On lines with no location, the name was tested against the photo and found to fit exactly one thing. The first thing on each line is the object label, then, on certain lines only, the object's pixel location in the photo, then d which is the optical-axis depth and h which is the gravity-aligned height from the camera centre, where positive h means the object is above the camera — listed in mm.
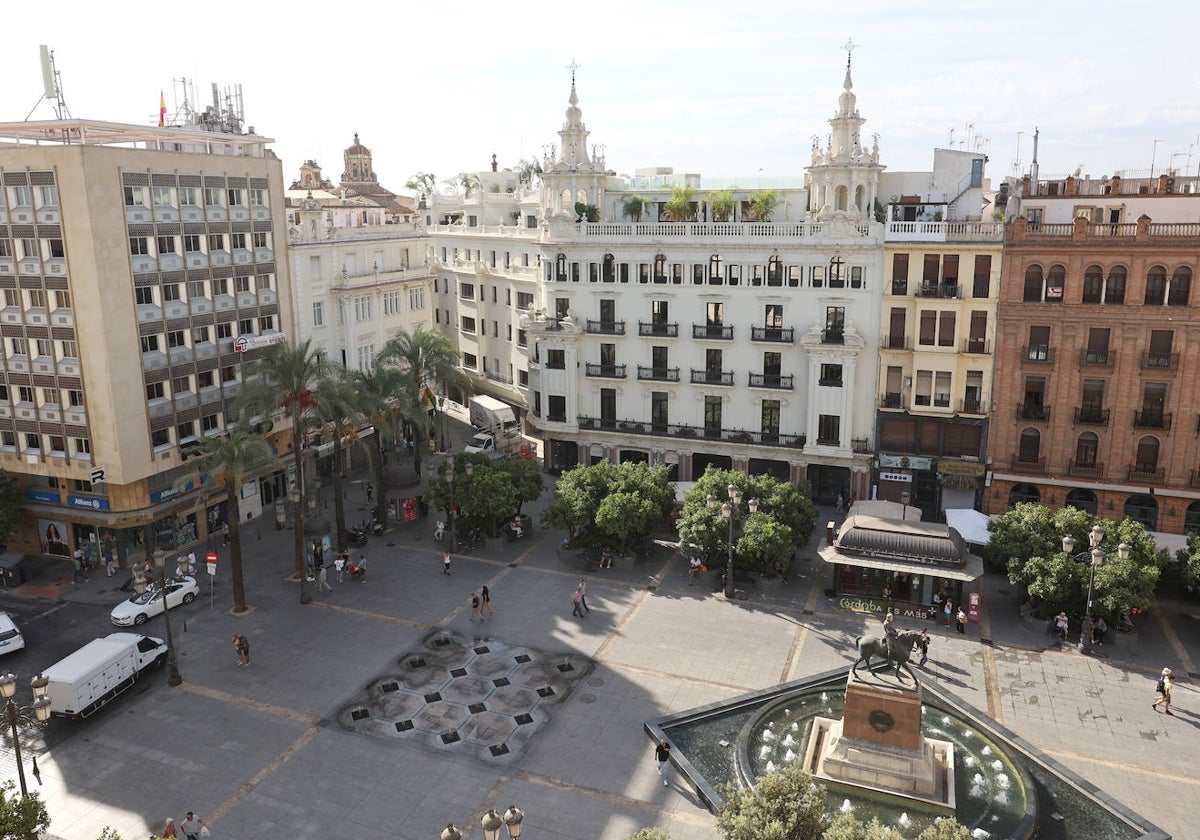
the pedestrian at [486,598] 40438 -16808
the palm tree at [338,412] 44250 -9355
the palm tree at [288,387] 43062 -7708
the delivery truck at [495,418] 69812 -15136
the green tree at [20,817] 19969 -13142
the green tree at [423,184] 105488 +4925
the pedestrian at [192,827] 25500 -16825
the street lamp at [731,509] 40812 -13418
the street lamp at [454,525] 48156 -16129
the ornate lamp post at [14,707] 24938 -13202
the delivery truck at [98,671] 31797 -16172
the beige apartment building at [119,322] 42500 -4692
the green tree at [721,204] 58003 +956
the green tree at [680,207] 58656 +845
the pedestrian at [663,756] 28641 -16909
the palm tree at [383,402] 48375 -9666
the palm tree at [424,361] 57406 -8939
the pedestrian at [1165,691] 32469 -17096
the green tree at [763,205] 57656 +855
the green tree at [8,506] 44781 -13755
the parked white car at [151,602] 39638 -16745
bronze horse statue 27562 -13180
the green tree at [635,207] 61531 +904
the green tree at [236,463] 38781 -10225
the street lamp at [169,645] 34094 -15844
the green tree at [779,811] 18953 -12540
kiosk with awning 39719 -15314
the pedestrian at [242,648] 36156 -16775
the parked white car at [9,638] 37281 -16776
